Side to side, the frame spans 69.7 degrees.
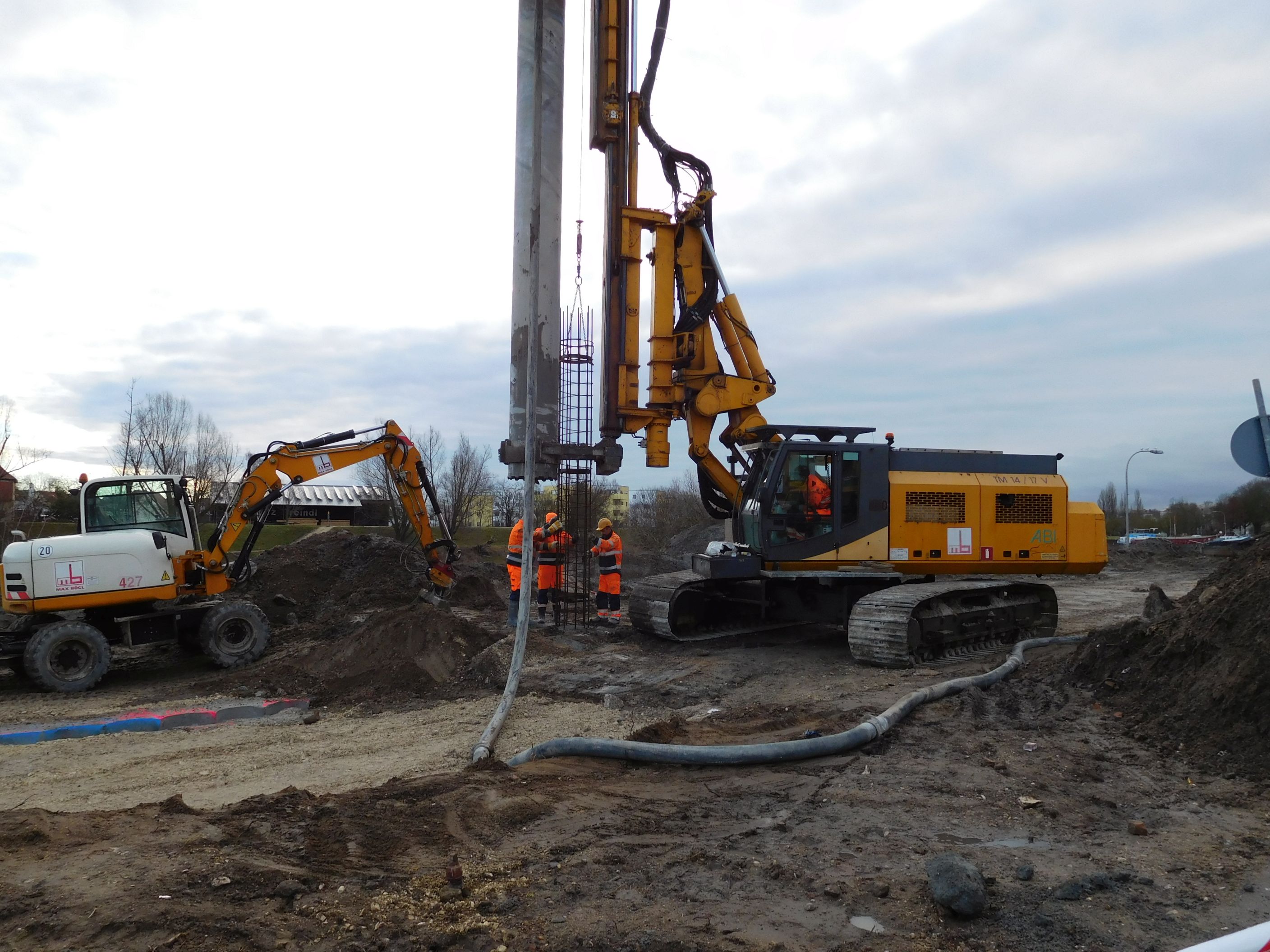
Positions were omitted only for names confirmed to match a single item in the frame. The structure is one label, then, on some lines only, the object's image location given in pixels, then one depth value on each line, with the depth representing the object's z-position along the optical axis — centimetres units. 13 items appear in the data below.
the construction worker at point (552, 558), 1326
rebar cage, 1215
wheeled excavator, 1130
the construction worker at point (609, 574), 1341
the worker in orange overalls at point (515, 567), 1325
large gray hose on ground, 612
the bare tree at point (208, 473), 2983
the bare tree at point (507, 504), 3164
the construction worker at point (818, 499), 1122
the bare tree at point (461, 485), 3184
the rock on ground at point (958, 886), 392
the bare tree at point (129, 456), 2933
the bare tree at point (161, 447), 2939
